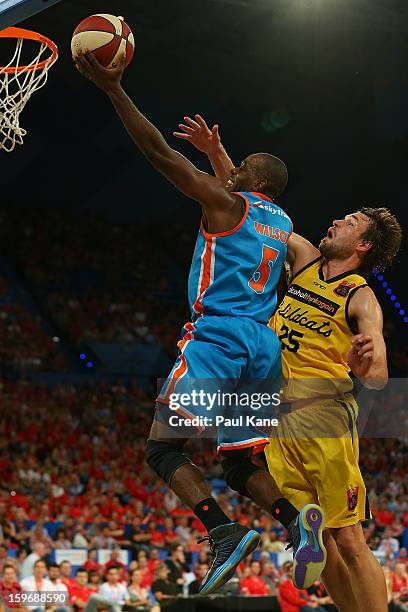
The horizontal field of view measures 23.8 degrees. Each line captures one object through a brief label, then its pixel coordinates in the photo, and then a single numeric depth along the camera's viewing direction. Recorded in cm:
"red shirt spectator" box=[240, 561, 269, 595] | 1249
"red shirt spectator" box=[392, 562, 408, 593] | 1312
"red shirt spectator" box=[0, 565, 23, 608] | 1060
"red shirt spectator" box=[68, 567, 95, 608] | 1112
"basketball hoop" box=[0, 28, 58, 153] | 695
